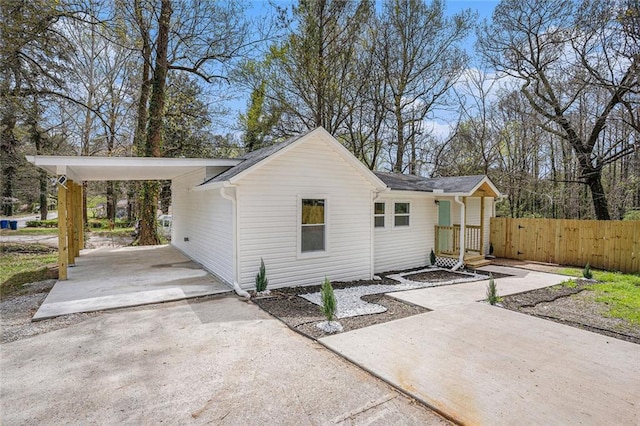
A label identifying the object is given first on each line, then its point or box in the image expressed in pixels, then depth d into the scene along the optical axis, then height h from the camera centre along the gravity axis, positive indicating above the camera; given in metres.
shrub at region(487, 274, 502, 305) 6.46 -1.79
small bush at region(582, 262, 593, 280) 9.04 -1.91
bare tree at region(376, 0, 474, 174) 16.27 +7.86
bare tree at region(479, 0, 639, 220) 10.34 +5.35
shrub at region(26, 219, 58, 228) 24.44 -1.33
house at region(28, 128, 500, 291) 7.15 -0.17
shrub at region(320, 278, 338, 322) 5.05 -1.52
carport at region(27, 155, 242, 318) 7.20 +0.91
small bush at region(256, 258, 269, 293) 6.99 -1.61
